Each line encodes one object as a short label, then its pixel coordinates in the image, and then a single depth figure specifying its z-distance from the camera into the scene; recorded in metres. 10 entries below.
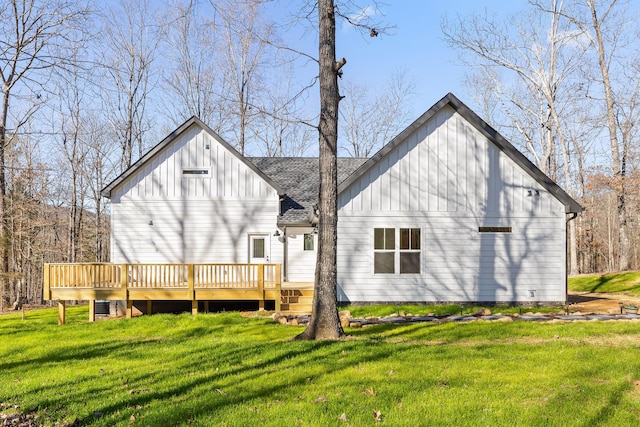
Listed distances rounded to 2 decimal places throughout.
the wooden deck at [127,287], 13.50
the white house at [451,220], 14.12
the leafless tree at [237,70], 30.30
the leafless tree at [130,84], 29.15
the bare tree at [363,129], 36.66
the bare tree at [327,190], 9.17
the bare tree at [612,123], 23.77
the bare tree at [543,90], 25.52
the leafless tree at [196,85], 31.39
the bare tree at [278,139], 34.34
